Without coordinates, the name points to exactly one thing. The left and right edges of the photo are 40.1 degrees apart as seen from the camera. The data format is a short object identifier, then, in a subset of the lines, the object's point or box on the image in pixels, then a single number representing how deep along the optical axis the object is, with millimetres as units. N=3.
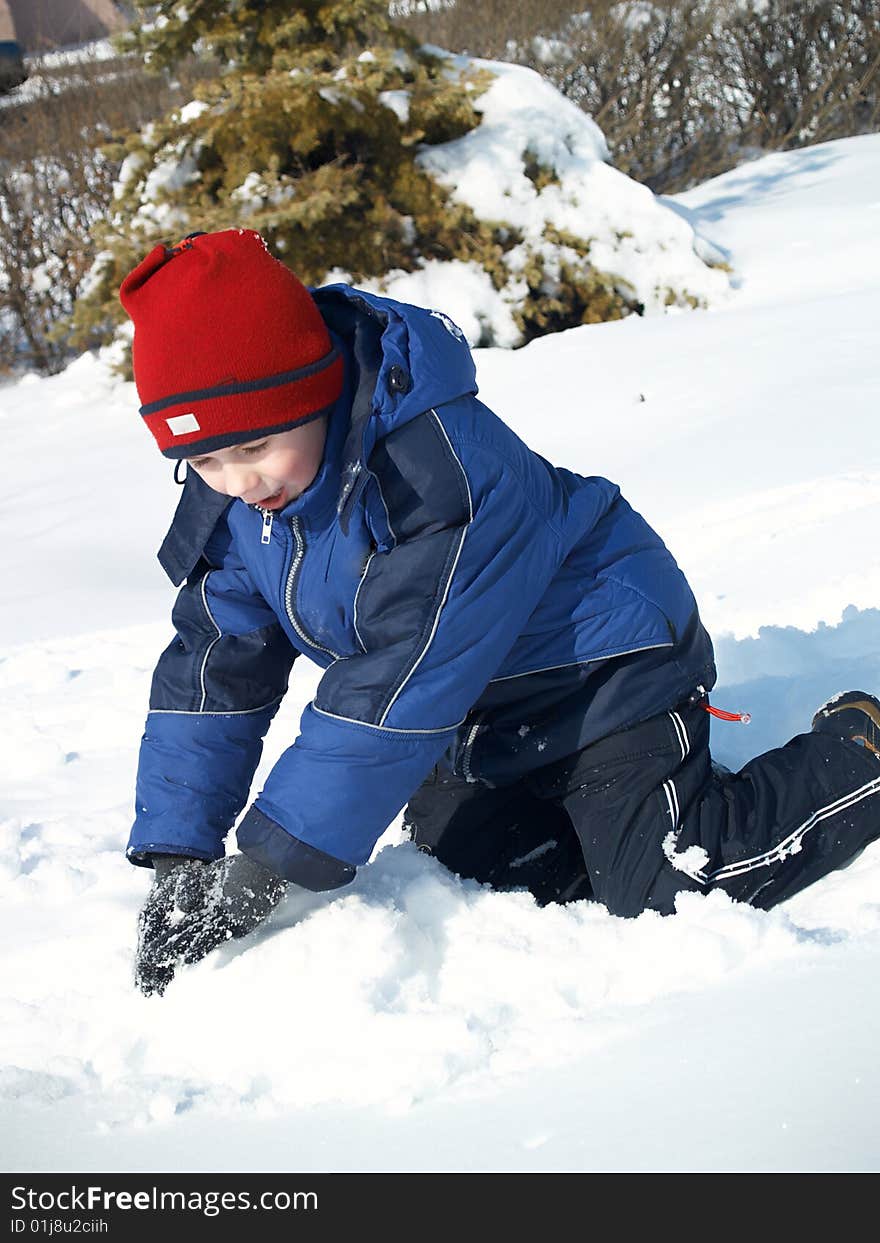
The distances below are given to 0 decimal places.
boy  1641
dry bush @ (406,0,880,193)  9930
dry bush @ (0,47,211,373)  8430
